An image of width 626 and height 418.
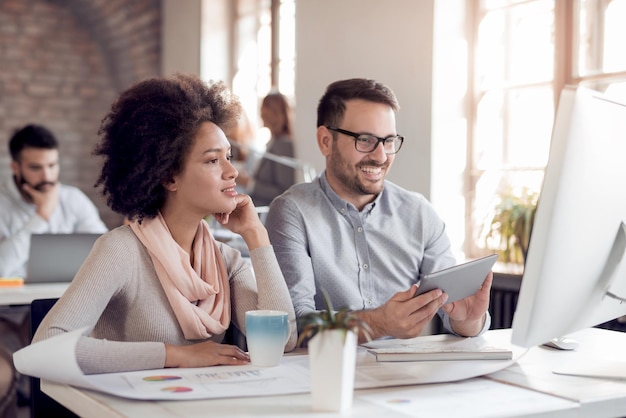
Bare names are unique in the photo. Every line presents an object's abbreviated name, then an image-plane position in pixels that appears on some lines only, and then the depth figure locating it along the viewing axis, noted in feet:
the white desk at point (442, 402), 3.80
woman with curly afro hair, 5.27
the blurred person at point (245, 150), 16.44
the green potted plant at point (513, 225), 10.89
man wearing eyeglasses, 6.84
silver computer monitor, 3.83
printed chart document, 4.12
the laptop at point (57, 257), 9.43
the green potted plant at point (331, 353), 3.75
